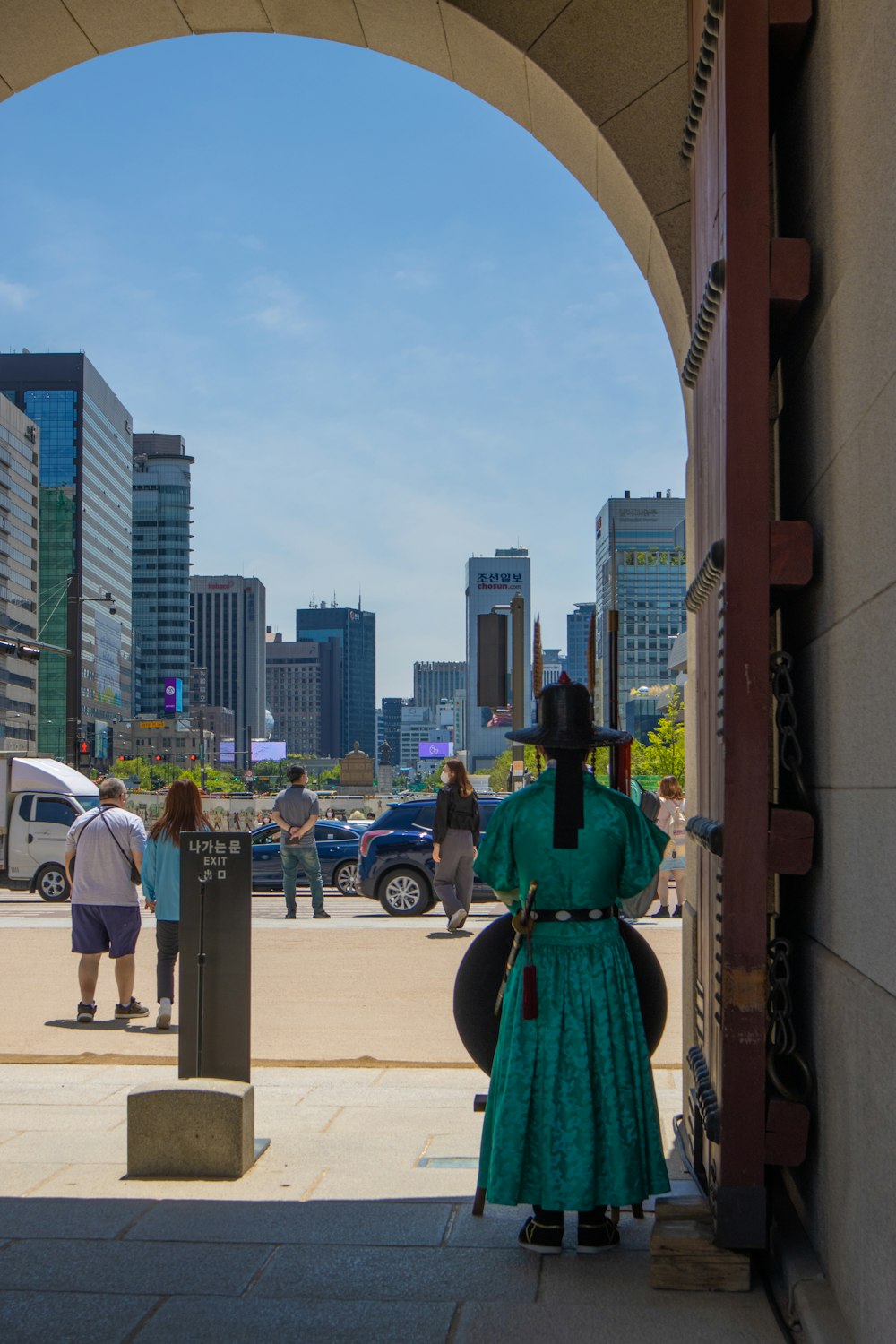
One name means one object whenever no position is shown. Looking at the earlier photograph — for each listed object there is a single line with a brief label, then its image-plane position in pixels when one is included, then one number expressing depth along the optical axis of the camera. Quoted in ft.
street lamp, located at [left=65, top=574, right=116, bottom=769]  134.31
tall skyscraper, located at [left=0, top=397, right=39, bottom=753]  394.11
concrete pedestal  17.43
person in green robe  13.39
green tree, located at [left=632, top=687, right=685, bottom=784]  183.11
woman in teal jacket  29.30
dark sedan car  79.46
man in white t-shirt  29.76
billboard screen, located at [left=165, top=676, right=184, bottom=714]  383.10
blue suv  57.21
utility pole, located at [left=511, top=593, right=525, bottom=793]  49.11
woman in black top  45.11
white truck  78.33
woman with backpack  47.75
